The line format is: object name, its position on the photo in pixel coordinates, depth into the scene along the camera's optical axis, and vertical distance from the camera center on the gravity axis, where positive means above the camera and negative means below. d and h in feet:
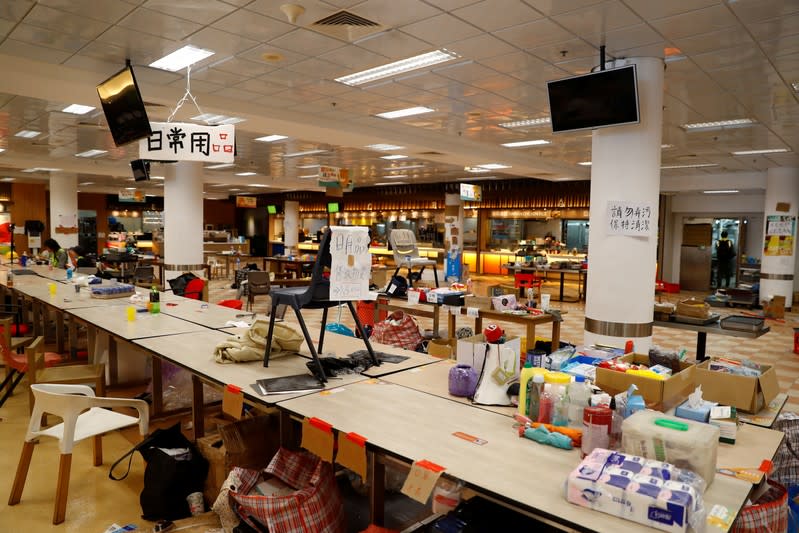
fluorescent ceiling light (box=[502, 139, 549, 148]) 32.94 +6.06
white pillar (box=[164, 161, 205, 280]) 37.91 +0.81
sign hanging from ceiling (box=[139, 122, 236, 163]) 17.60 +2.89
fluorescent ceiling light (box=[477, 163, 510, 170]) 39.85 +5.48
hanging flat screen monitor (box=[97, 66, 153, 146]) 16.44 +3.90
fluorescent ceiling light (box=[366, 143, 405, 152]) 32.69 +5.53
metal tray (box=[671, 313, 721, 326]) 17.57 -2.68
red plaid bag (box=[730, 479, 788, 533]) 7.11 -3.74
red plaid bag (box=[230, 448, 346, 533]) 7.88 -4.22
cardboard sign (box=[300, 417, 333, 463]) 7.14 -2.87
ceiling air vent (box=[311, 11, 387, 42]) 14.02 +5.74
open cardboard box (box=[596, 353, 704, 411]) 7.78 -2.23
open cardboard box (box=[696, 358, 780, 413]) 8.59 -2.45
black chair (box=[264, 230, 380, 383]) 9.27 -1.14
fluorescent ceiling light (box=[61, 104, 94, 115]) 25.34 +5.74
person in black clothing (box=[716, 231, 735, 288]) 51.70 -1.55
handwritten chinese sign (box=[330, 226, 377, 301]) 9.45 -0.57
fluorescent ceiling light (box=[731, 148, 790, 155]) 32.71 +5.84
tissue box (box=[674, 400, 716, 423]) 7.21 -2.38
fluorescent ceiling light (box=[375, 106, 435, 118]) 24.53 +5.86
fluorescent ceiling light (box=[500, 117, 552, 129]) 26.53 +5.93
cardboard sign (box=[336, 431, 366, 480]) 6.70 -2.87
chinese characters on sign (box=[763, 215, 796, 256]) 38.93 +0.70
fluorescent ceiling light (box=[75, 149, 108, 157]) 40.96 +5.82
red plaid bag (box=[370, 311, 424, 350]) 18.70 -3.58
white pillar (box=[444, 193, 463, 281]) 57.98 +0.97
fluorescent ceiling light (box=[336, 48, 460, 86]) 17.17 +5.84
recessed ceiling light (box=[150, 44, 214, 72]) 17.04 +5.76
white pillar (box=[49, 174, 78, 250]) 56.03 +1.97
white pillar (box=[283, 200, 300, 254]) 77.30 +1.07
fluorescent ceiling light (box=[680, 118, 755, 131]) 25.24 +5.85
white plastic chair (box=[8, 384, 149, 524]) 9.40 -3.99
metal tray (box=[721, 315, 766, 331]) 16.67 -2.63
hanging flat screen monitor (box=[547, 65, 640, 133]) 15.29 +4.22
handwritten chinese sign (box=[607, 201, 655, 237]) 16.62 +0.68
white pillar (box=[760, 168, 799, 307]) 39.29 +0.24
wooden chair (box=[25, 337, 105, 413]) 13.48 -3.91
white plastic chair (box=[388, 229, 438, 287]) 25.38 -0.73
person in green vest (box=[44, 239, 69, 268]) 32.55 -1.87
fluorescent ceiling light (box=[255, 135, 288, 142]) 33.09 +5.91
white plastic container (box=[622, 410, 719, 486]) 5.74 -2.26
